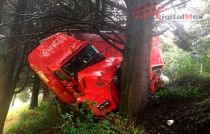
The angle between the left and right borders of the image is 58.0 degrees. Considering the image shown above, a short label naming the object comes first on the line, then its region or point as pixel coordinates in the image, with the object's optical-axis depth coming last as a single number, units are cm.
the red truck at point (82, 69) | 523
